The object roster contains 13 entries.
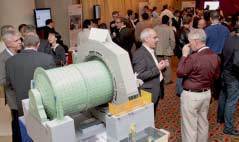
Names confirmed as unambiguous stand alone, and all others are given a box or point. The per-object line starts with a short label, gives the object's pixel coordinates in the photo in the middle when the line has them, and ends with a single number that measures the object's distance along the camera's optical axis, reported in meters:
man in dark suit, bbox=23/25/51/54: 2.97
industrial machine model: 1.10
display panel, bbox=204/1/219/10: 8.87
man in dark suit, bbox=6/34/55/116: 2.15
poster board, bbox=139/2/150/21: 8.35
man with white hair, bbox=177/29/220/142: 2.35
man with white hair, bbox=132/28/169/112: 2.36
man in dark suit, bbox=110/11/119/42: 5.31
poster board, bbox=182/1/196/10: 9.39
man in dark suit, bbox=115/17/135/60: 4.96
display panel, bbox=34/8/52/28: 5.37
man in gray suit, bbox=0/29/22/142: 2.43
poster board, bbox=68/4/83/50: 6.44
